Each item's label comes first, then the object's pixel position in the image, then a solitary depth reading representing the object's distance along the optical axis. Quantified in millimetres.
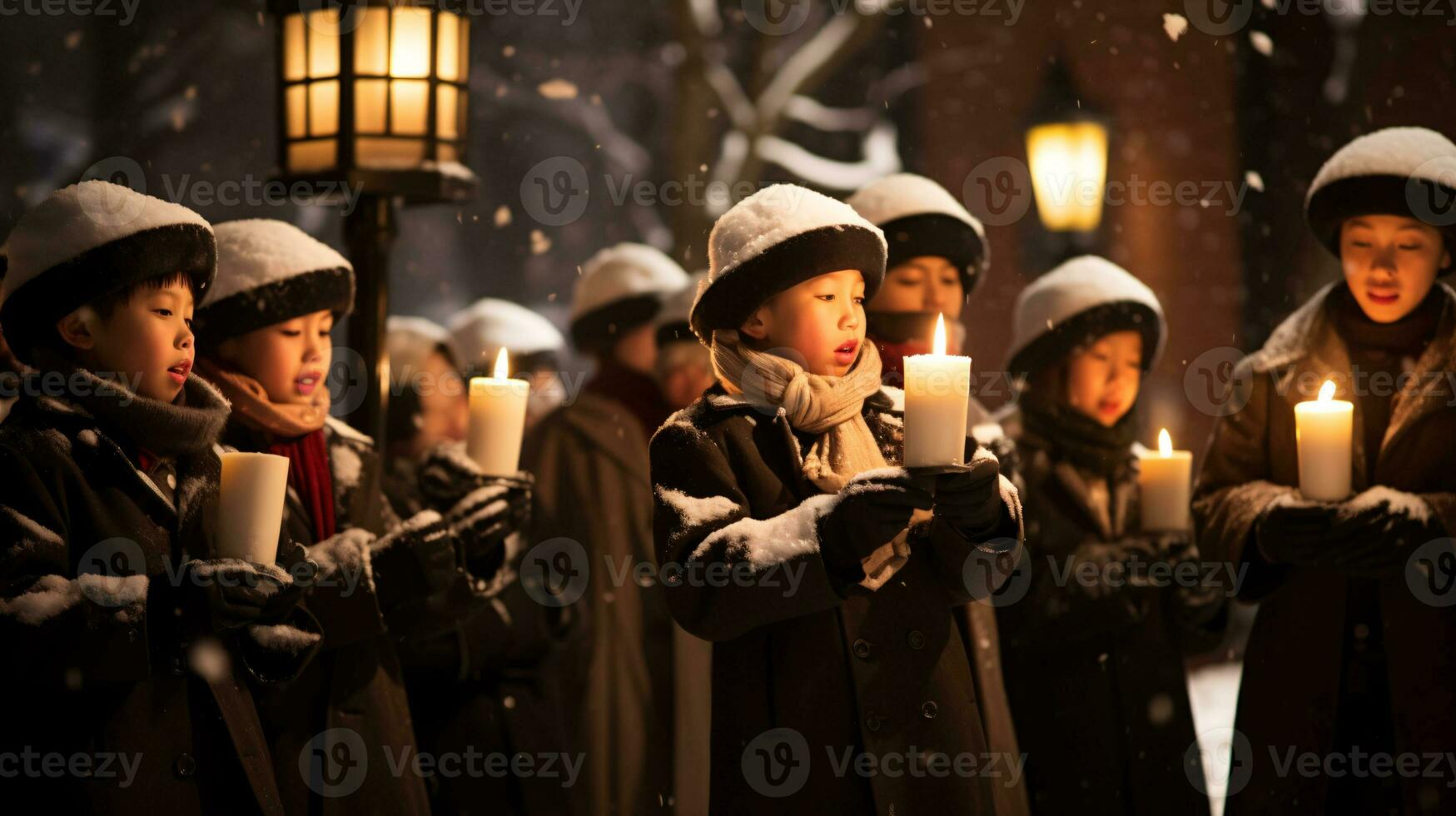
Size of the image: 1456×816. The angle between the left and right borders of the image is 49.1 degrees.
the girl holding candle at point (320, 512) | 4047
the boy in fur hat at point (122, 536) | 3193
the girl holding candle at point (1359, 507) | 4121
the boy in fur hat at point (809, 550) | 3211
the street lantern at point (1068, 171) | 8109
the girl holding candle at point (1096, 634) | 4785
